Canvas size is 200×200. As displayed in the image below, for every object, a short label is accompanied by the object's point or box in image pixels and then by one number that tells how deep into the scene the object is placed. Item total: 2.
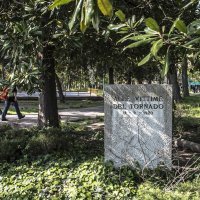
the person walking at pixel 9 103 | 10.98
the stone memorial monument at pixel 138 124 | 4.34
